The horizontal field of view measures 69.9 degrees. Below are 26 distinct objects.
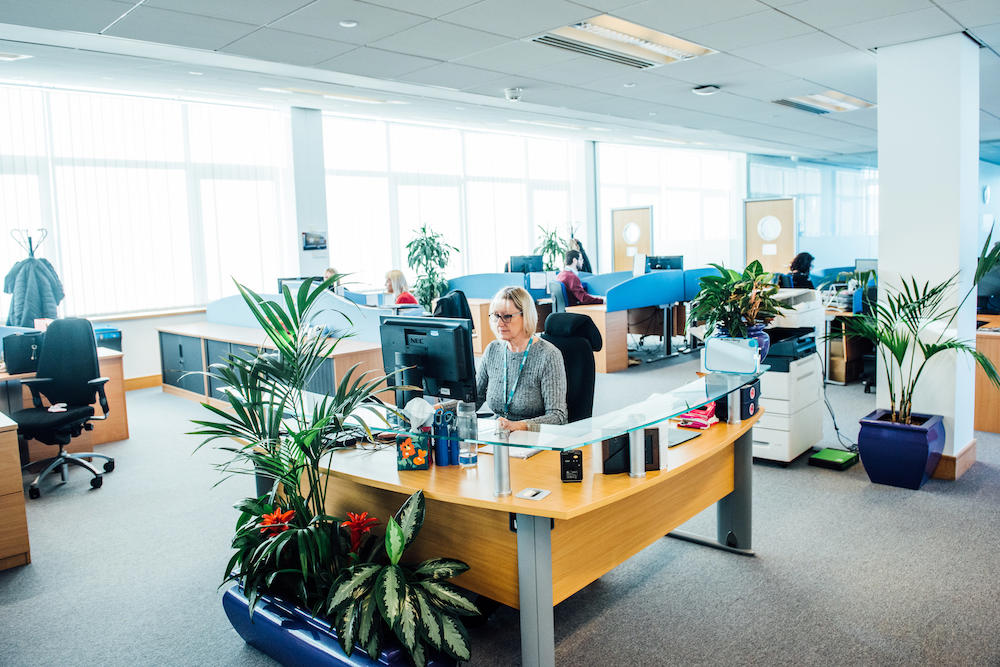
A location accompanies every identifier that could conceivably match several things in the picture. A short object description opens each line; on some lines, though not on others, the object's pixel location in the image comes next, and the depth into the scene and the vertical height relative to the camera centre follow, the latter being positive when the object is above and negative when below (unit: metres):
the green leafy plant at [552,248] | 11.22 +0.41
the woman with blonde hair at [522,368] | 3.05 -0.40
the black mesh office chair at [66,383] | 4.42 -0.58
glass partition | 2.08 -0.48
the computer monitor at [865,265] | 8.45 -0.02
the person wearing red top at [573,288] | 8.08 -0.17
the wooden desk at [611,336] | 7.62 -0.70
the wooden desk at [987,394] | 5.04 -0.95
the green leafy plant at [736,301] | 3.64 -0.17
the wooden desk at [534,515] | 2.13 -0.82
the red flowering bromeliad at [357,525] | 2.39 -0.83
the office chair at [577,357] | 3.24 -0.38
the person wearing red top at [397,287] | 6.54 -0.07
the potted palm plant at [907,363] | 3.93 -0.59
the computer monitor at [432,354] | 2.66 -0.29
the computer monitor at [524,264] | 9.38 +0.14
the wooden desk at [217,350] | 5.43 -0.55
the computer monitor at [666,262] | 9.17 +0.10
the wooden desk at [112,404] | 5.49 -0.90
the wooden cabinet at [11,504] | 3.28 -0.97
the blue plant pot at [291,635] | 2.12 -1.13
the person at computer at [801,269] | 7.20 -0.04
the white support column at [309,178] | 8.05 +1.19
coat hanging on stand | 6.43 +0.01
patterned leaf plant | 2.06 -0.95
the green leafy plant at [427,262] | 9.18 +0.21
